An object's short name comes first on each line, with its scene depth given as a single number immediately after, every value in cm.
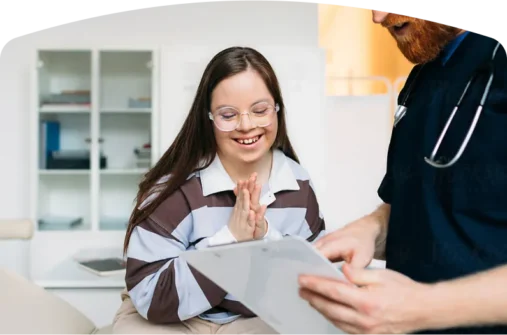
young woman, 75
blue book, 180
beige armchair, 97
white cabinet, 174
